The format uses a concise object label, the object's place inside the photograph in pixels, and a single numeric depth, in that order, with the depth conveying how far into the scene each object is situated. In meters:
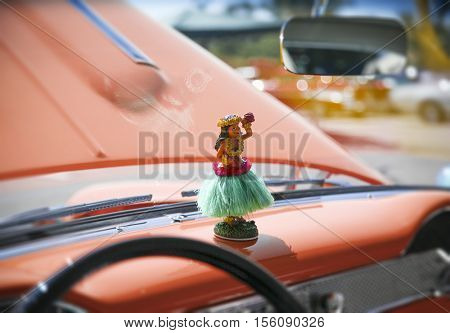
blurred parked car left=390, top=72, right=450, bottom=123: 3.87
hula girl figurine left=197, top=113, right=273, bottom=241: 1.14
